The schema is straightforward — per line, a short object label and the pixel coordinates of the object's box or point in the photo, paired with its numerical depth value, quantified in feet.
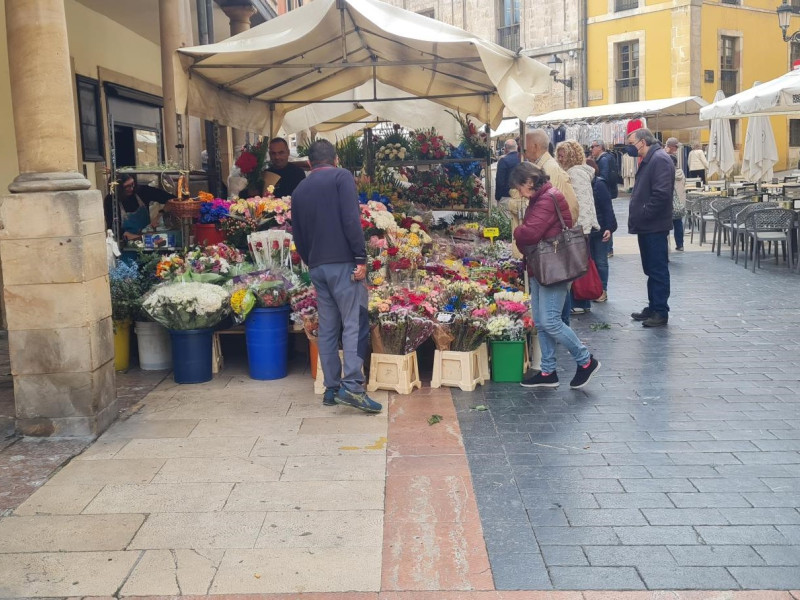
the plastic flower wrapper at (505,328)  23.02
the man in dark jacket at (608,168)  41.18
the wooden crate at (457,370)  22.76
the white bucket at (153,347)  25.53
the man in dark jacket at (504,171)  43.86
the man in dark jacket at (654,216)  30.17
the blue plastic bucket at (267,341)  24.20
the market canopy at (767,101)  40.24
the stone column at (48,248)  18.86
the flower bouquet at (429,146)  36.63
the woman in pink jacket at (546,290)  21.81
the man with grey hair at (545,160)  25.58
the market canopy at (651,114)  73.00
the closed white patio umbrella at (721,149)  59.72
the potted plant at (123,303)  25.16
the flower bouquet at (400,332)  22.64
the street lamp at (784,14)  64.28
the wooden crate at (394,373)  22.65
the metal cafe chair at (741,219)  43.80
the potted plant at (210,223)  27.94
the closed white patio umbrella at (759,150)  53.21
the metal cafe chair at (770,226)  41.45
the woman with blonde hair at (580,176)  30.71
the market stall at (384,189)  23.41
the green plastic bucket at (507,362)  23.47
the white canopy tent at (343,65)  25.45
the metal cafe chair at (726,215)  46.14
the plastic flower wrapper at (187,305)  23.15
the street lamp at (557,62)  110.32
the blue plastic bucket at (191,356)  23.97
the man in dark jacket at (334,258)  20.70
